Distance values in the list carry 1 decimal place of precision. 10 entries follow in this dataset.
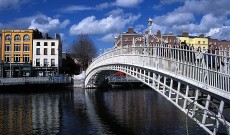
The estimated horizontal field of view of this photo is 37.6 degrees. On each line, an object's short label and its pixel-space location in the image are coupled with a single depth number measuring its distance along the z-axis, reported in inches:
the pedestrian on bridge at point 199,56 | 542.0
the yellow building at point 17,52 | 2640.3
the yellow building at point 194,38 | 3190.9
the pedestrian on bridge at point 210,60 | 520.4
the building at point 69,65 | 3407.0
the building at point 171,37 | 2393.0
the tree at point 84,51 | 3036.4
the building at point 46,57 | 2716.5
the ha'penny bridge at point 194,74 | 493.4
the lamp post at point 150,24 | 858.6
